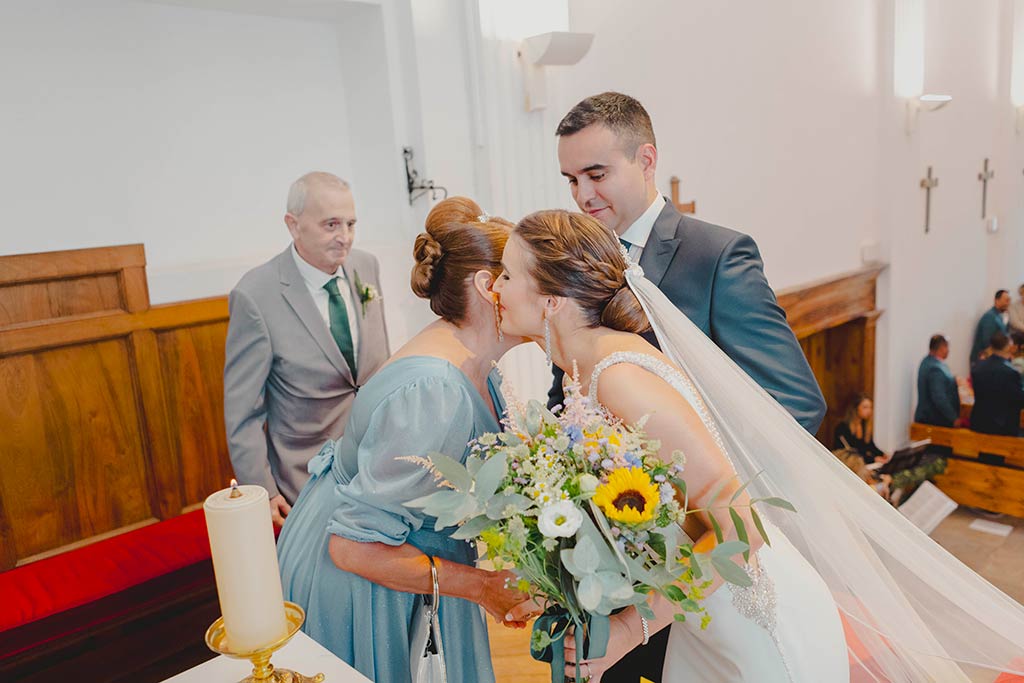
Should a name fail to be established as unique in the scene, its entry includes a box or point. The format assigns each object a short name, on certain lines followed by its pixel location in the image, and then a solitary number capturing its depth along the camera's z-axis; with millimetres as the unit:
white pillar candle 1035
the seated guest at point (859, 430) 6121
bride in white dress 1563
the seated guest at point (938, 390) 6680
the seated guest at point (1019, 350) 7176
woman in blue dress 1551
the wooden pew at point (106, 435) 2342
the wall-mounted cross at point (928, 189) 6977
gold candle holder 1072
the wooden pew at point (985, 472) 6133
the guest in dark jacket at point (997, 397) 6211
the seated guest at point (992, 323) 8031
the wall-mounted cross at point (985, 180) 8258
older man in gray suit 2637
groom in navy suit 2133
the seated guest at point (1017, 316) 8141
